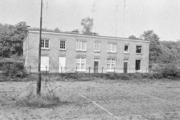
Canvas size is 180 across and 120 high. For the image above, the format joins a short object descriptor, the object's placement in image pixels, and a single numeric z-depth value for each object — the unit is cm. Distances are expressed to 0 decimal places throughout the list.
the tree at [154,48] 5736
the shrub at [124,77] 2341
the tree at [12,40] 4438
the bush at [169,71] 2594
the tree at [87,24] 6325
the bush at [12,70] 1897
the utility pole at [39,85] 879
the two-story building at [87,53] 2722
